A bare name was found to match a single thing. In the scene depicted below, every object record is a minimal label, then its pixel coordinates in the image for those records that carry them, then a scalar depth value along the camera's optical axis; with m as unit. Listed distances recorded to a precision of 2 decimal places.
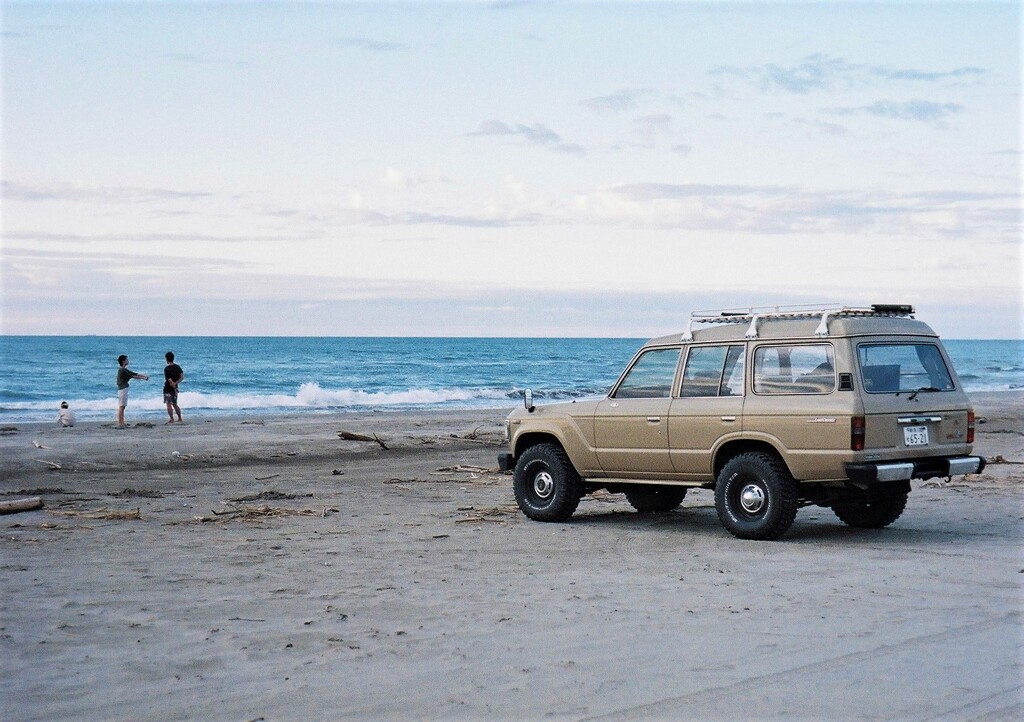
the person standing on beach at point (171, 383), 26.75
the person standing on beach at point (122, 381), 25.95
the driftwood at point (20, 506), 12.81
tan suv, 10.21
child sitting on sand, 26.16
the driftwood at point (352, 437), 23.00
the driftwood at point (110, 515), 12.35
